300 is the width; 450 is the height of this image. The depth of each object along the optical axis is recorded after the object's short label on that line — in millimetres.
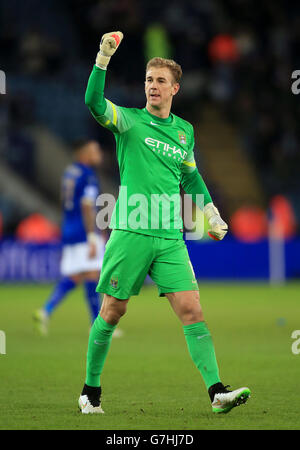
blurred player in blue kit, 21797
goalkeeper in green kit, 12344
